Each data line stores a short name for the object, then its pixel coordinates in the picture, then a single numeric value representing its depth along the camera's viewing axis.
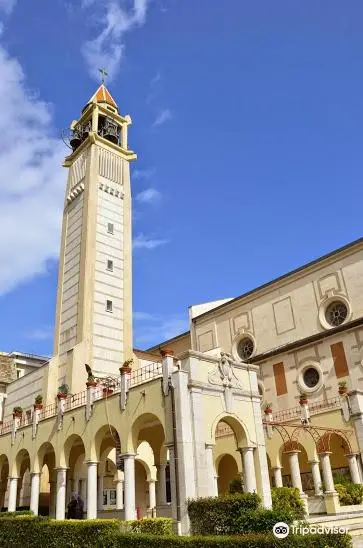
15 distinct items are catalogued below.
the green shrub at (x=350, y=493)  22.54
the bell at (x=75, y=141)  45.92
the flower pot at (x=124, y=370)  20.30
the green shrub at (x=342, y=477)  25.44
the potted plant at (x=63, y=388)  32.34
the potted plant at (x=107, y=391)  22.42
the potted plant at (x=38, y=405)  26.54
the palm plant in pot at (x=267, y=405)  34.22
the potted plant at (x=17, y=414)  28.72
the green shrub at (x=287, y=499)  19.70
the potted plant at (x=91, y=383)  22.47
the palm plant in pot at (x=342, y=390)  26.77
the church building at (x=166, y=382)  18.52
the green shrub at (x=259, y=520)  13.33
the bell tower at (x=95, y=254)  34.50
